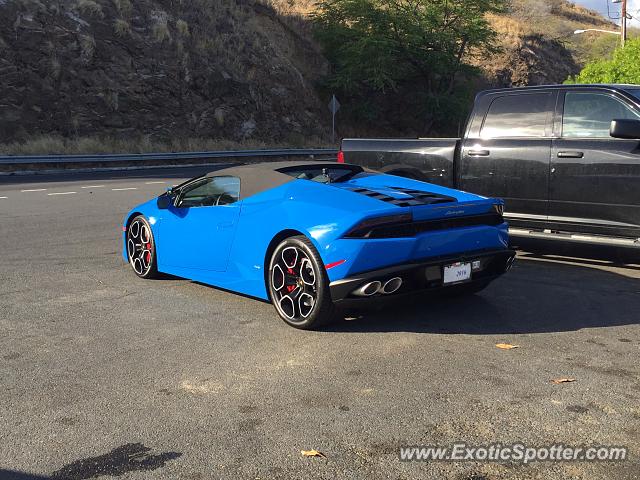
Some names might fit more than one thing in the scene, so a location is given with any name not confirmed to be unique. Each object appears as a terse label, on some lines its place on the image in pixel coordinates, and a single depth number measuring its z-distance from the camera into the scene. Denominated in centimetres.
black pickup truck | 745
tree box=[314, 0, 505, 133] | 4394
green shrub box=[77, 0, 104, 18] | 3697
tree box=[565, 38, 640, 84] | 2052
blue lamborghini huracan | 533
